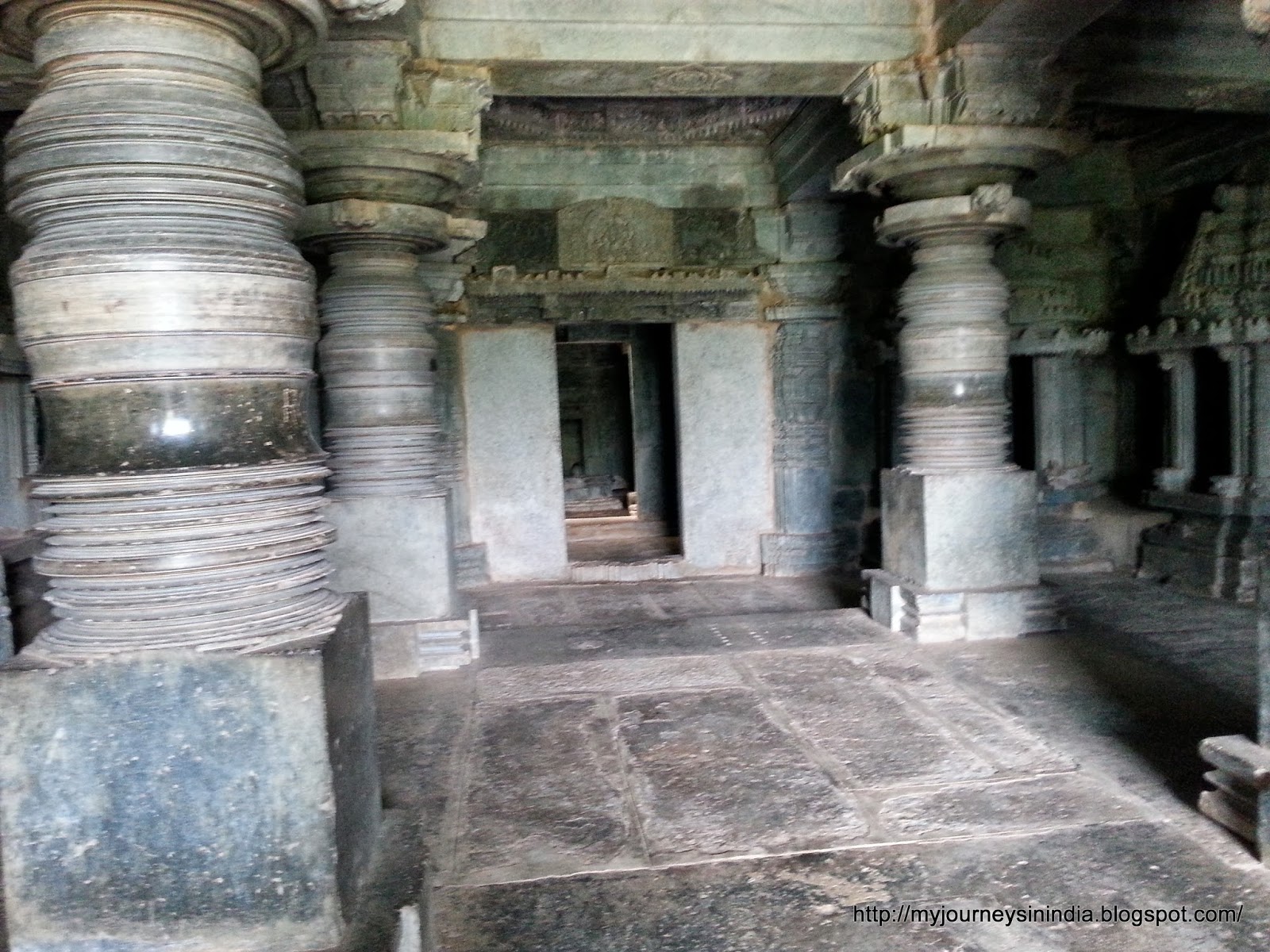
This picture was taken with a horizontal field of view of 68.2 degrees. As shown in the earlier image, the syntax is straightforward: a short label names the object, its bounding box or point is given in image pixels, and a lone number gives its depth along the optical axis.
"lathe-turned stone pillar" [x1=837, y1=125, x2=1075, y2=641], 5.52
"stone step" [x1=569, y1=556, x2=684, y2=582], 8.45
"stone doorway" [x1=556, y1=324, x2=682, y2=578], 10.38
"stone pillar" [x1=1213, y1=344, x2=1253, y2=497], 6.75
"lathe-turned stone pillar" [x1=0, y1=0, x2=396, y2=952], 2.12
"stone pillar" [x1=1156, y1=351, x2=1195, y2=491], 7.39
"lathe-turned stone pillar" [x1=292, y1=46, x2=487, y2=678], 4.84
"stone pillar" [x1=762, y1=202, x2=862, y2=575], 8.21
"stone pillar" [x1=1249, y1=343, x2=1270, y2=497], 6.62
